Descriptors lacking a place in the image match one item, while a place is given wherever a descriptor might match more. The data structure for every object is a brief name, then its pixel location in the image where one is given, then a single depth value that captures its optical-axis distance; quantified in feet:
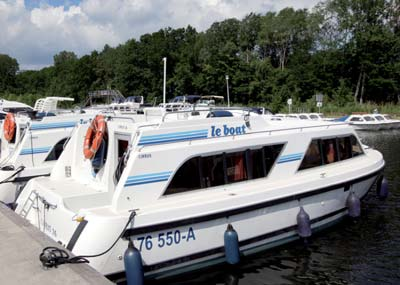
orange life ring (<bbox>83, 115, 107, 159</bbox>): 26.25
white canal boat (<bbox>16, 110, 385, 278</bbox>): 22.07
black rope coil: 18.55
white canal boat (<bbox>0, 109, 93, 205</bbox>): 36.40
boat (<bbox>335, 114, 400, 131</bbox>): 106.22
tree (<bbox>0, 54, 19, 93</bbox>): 339.36
